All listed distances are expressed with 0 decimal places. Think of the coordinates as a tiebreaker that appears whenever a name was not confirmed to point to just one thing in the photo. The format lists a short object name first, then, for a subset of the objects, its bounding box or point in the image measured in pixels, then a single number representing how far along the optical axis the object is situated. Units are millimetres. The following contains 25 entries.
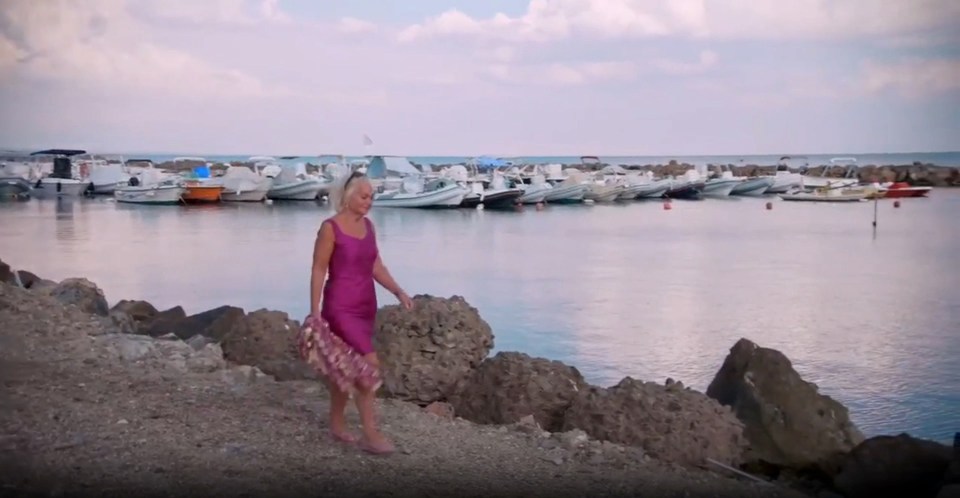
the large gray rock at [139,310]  11656
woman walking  4995
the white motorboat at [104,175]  44469
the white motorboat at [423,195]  35406
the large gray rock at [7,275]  11103
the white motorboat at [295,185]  40625
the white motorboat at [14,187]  37000
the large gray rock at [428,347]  7422
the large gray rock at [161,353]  7469
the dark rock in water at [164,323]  10328
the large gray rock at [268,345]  7836
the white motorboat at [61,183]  41356
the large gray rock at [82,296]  10656
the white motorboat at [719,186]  53594
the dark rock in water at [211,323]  9430
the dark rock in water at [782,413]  6566
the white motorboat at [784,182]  51344
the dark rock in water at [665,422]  5926
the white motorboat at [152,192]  40875
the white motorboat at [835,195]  43844
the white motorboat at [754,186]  53031
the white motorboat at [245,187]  41531
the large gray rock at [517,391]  6898
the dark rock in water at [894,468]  5750
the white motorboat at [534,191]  43403
